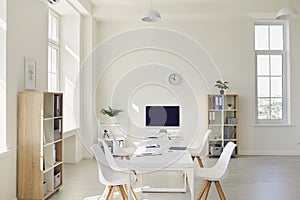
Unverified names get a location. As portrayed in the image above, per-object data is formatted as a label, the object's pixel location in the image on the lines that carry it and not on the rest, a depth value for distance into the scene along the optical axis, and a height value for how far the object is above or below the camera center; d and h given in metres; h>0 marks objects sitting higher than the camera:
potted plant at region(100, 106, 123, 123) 7.48 -0.28
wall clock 7.88 +0.49
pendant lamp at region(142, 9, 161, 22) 5.98 +1.51
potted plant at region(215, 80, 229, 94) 7.49 +0.34
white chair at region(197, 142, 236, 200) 3.79 -0.86
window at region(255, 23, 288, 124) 7.93 +0.64
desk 3.54 -0.68
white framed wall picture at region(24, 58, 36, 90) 4.45 +0.35
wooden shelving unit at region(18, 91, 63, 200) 4.08 -0.57
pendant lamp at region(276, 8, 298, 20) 5.85 +1.52
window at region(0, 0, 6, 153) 3.87 +0.29
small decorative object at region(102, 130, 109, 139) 7.50 -0.79
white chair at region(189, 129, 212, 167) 5.28 -0.84
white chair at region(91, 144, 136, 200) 3.69 -0.89
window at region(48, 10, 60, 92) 6.59 +0.95
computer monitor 7.55 -0.35
